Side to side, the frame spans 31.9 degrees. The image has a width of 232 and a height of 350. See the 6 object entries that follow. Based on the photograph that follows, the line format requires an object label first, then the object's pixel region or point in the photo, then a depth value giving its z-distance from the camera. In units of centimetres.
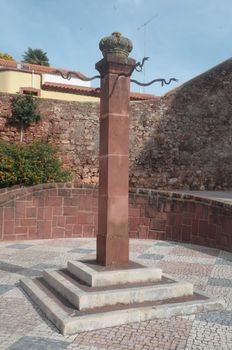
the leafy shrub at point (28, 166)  1056
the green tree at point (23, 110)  1398
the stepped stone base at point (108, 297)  371
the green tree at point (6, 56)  3559
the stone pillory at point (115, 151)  473
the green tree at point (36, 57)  3947
